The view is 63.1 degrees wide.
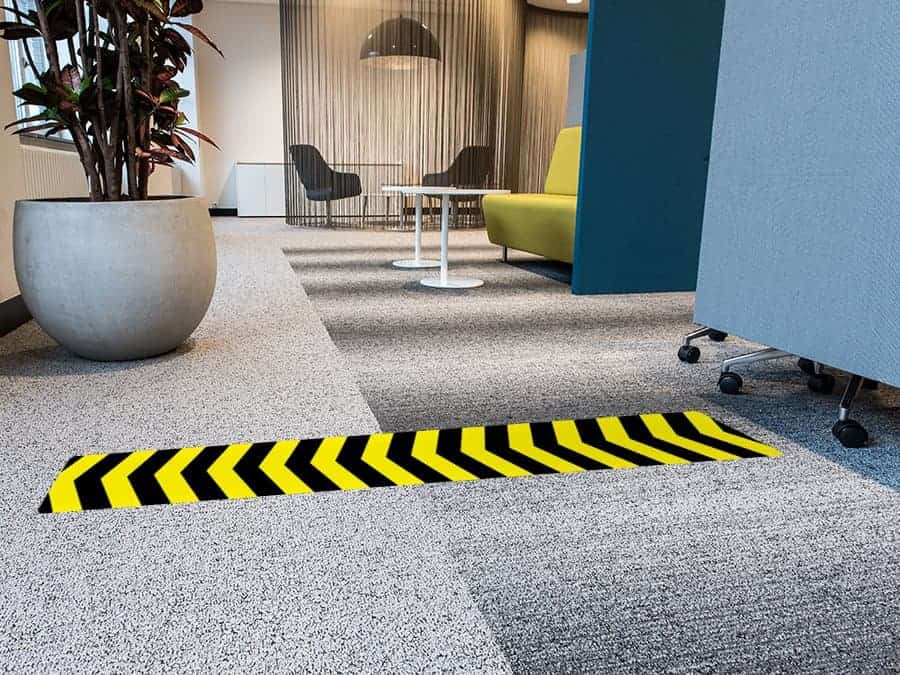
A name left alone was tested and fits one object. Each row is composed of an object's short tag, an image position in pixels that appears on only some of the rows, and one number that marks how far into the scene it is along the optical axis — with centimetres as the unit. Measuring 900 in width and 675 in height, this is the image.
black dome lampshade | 707
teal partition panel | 352
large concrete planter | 214
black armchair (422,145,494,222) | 766
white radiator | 314
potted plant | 216
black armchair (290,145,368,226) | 744
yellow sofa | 414
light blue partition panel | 161
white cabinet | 925
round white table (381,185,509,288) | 401
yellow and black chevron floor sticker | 148
